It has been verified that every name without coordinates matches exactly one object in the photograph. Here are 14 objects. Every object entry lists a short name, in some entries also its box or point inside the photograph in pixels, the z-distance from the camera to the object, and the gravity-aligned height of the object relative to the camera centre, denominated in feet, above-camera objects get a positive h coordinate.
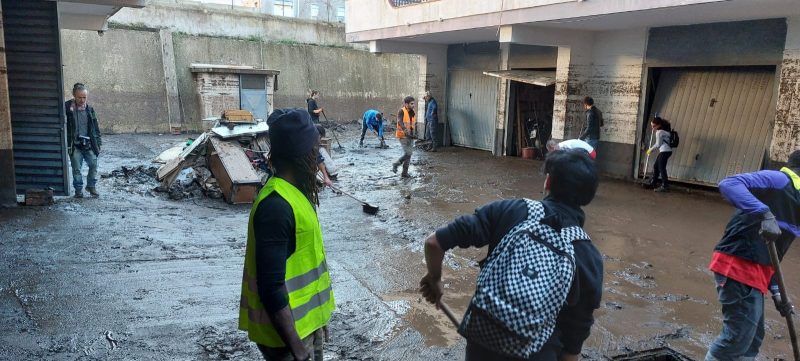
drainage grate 11.74 -5.51
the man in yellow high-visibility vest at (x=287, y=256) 6.19 -1.98
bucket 43.27 -4.20
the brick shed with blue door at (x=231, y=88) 55.67 +0.13
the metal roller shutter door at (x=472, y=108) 48.60 -0.90
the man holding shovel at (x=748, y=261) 9.66 -2.77
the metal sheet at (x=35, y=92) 23.15 -0.40
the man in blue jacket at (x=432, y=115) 49.52 -1.69
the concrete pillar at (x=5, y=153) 21.47 -2.92
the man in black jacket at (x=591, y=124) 33.99 -1.35
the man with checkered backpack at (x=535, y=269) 5.87 -1.89
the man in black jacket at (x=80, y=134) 24.26 -2.27
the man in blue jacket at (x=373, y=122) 50.83 -2.59
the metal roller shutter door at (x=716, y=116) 29.40 -0.52
